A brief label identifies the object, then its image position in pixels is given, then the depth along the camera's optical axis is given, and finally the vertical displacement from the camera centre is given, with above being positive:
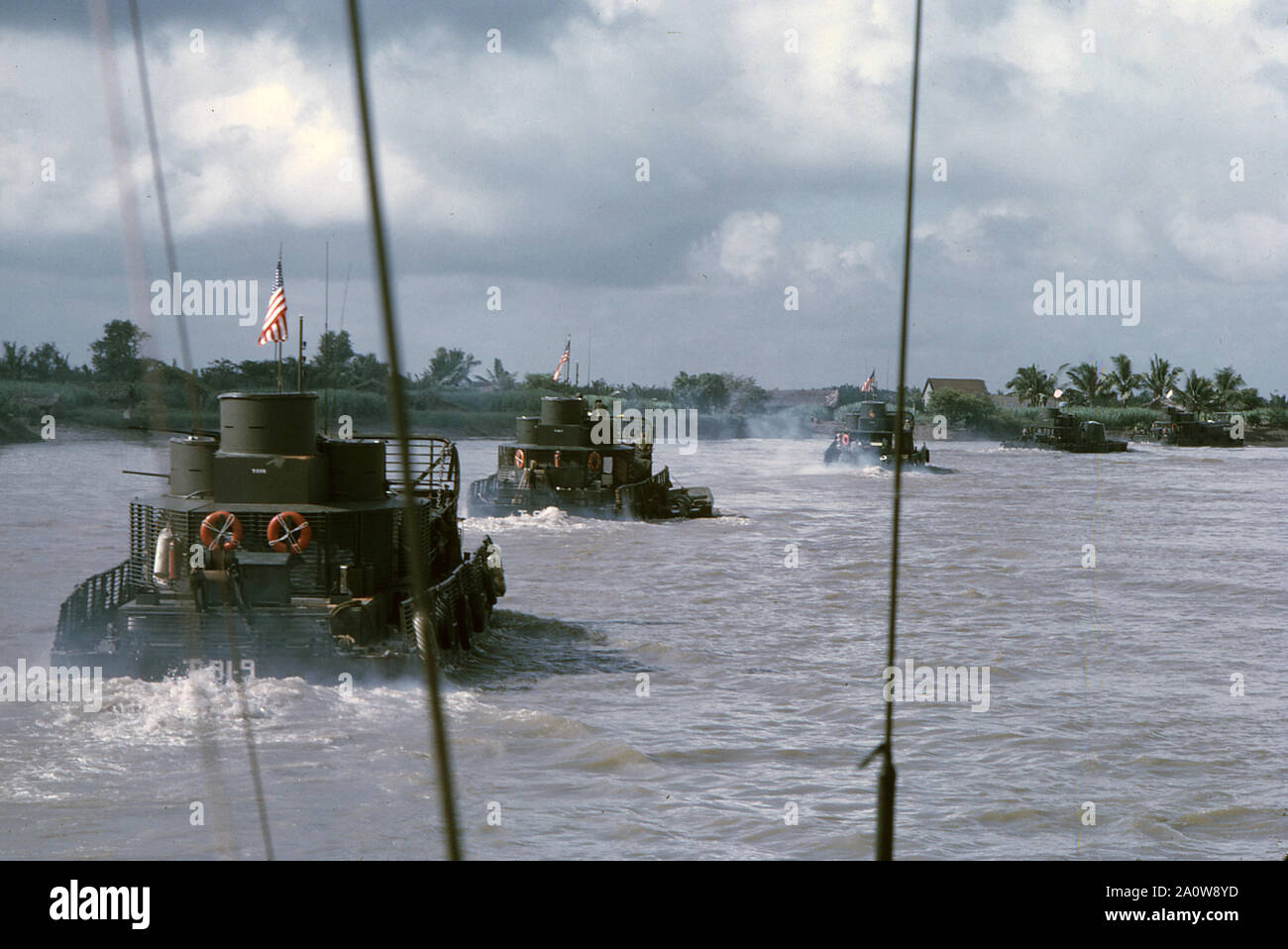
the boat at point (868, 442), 63.84 -6.96
